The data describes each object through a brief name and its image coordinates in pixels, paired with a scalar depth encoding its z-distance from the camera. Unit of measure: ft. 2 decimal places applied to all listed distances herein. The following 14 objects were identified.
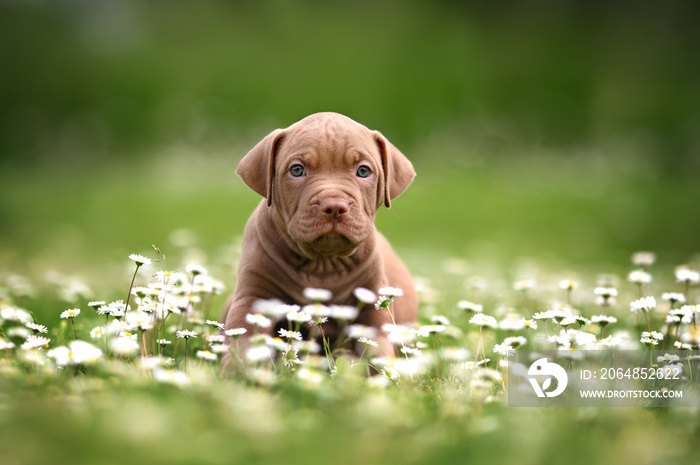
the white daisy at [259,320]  11.67
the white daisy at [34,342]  11.46
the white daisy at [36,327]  12.76
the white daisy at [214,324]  12.52
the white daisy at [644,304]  13.33
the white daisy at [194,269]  13.20
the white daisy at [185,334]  12.42
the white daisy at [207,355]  11.43
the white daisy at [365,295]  12.85
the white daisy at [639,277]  15.35
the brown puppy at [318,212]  13.35
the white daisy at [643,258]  17.53
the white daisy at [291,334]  12.17
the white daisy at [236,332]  12.17
